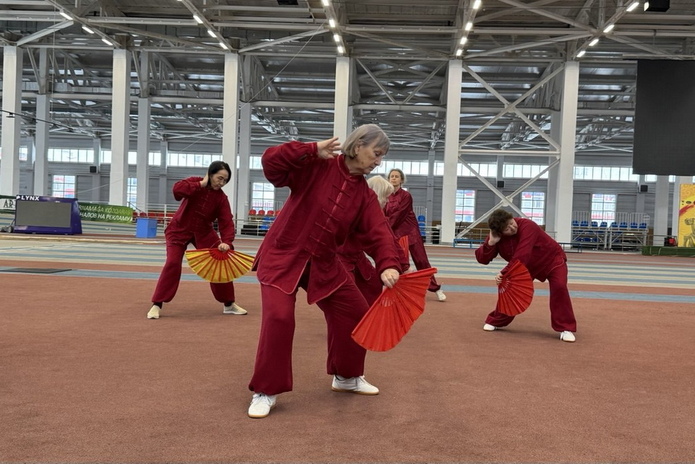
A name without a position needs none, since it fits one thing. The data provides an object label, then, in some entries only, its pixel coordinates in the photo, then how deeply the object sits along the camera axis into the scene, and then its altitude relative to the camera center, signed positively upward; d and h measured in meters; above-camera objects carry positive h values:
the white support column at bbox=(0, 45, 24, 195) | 28.14 +3.39
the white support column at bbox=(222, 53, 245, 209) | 27.34 +3.88
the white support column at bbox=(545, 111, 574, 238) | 28.83 +1.83
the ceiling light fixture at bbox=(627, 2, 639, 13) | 19.10 +6.47
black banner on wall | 23.16 +3.64
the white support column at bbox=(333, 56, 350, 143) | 26.92 +4.75
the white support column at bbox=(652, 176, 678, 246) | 33.03 +0.62
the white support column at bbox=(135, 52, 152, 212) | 31.09 +3.54
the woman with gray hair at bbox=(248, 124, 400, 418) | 3.70 -0.22
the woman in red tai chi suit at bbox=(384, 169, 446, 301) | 7.91 -0.14
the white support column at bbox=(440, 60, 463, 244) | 26.52 +3.66
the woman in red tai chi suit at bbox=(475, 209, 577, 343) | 6.37 -0.46
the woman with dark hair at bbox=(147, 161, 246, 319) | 6.89 -0.31
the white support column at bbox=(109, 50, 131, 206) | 27.77 +3.16
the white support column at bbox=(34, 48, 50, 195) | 32.25 +3.28
